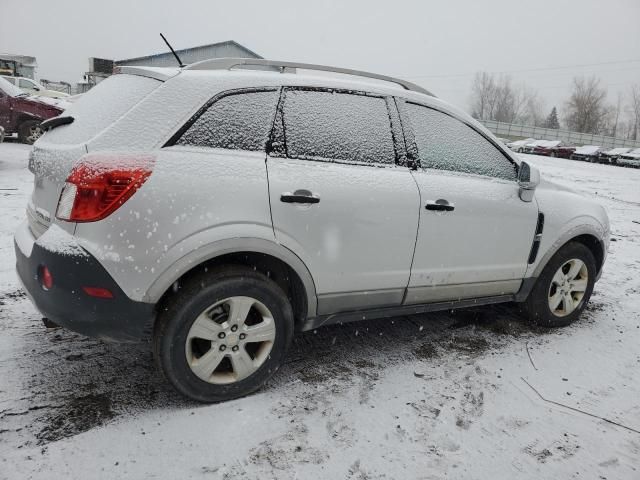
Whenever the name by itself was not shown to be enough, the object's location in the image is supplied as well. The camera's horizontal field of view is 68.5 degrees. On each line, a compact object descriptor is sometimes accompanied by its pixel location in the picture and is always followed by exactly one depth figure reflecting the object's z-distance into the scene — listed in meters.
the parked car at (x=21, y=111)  12.14
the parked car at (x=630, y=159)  30.75
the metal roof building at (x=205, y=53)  26.14
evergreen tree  89.62
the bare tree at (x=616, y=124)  98.44
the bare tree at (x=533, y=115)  97.31
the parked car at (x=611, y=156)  32.00
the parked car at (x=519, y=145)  36.24
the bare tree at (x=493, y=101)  92.12
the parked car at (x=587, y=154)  32.72
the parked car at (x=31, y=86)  22.72
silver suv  2.21
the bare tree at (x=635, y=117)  86.03
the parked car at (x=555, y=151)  33.59
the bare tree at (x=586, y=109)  72.88
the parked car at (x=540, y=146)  34.38
